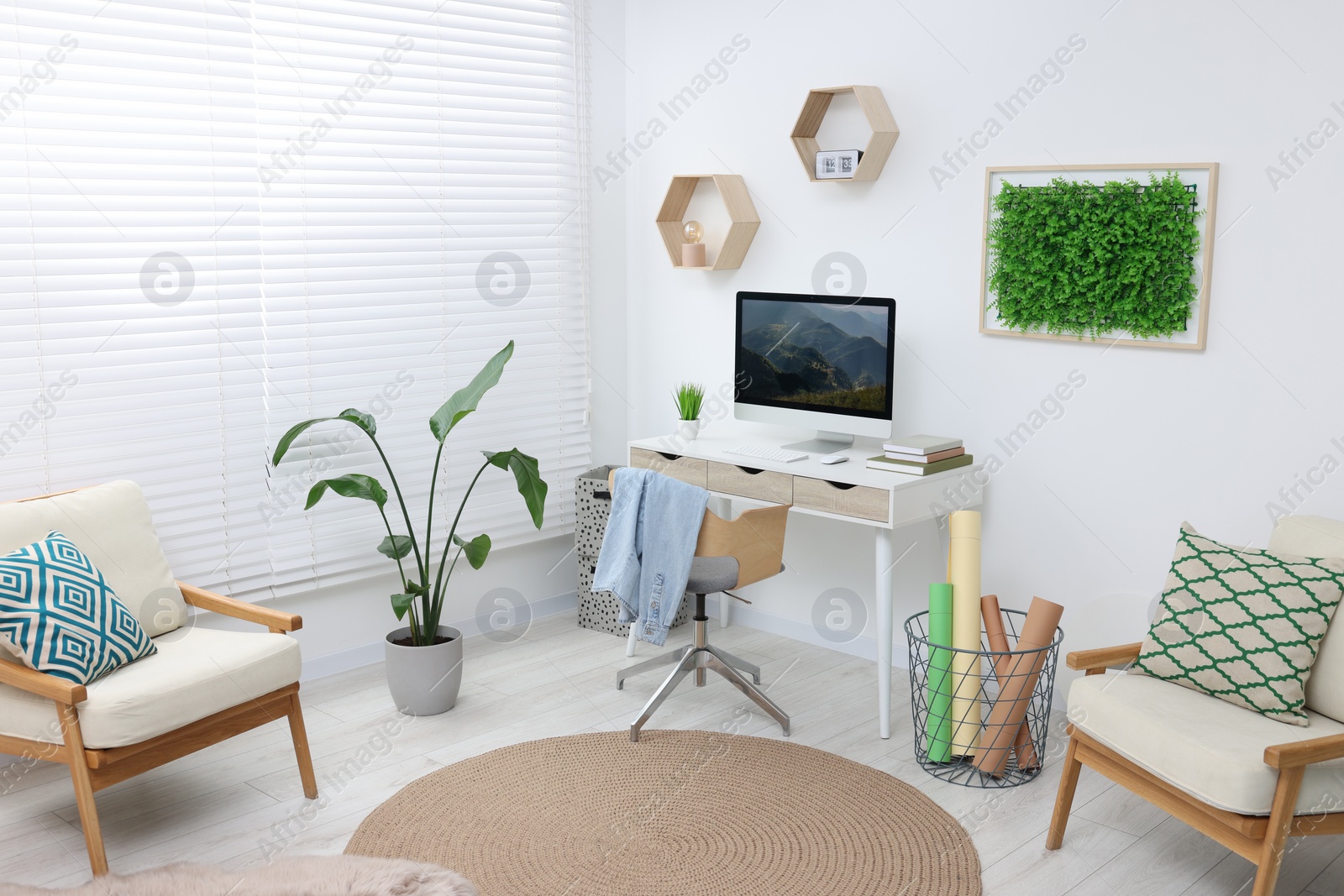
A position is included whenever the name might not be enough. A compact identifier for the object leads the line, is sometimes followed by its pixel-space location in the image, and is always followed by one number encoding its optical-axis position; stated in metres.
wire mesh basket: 3.25
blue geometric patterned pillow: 2.74
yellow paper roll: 3.30
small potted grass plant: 4.25
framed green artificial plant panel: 3.29
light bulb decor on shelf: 4.50
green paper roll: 3.31
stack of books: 3.61
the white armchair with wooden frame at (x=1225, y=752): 2.35
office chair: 3.45
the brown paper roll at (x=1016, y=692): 3.22
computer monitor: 3.83
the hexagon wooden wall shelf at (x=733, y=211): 4.38
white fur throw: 2.23
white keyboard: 3.83
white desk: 3.52
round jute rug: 2.74
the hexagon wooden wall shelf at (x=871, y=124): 3.89
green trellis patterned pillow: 2.65
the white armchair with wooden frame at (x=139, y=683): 2.69
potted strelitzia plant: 3.65
